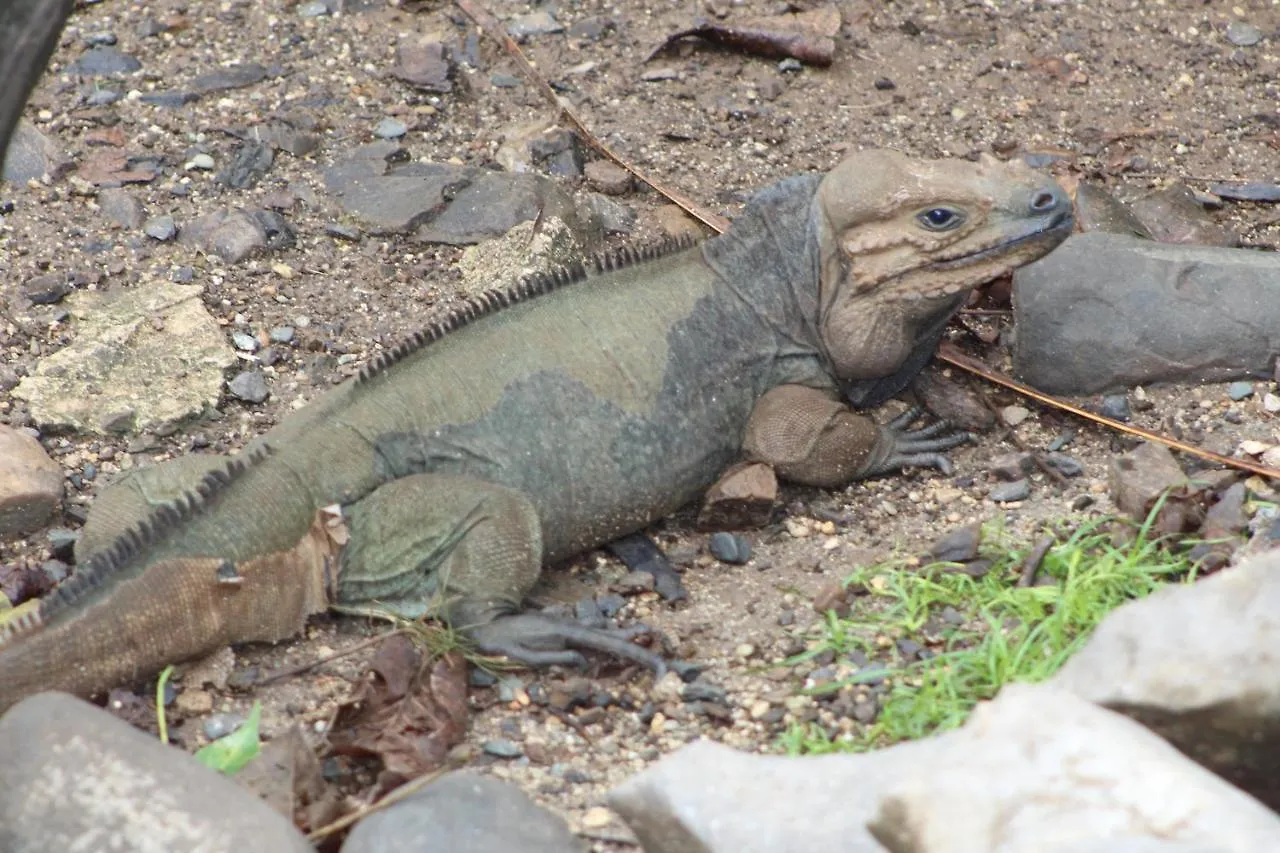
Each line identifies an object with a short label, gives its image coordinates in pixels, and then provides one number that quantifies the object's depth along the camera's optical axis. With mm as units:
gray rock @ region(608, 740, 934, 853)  6121
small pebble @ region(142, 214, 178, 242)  12094
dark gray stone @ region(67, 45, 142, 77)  13891
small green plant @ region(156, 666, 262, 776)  6980
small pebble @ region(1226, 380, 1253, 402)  10125
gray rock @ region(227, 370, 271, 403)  10859
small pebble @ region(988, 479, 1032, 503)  9844
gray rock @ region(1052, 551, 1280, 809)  5875
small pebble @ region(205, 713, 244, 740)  8117
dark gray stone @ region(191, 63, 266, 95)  13734
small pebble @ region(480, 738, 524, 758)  7988
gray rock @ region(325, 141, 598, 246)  12187
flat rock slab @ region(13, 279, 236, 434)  10555
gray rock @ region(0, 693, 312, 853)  6187
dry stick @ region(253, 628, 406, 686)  8547
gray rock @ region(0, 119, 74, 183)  12594
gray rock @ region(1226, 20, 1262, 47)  14016
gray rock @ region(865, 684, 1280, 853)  5184
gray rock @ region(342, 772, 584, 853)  6434
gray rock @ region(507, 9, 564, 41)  14508
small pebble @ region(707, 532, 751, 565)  9742
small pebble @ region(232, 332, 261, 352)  11234
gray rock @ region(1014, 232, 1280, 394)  10195
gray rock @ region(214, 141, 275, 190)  12695
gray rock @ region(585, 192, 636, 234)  12383
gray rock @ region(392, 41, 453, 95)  13867
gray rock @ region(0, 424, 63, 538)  9562
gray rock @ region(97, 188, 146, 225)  12250
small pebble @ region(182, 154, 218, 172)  12844
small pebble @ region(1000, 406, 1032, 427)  10592
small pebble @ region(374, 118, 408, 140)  13297
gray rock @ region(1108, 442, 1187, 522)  8898
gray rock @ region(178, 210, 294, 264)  11984
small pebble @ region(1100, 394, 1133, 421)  10290
